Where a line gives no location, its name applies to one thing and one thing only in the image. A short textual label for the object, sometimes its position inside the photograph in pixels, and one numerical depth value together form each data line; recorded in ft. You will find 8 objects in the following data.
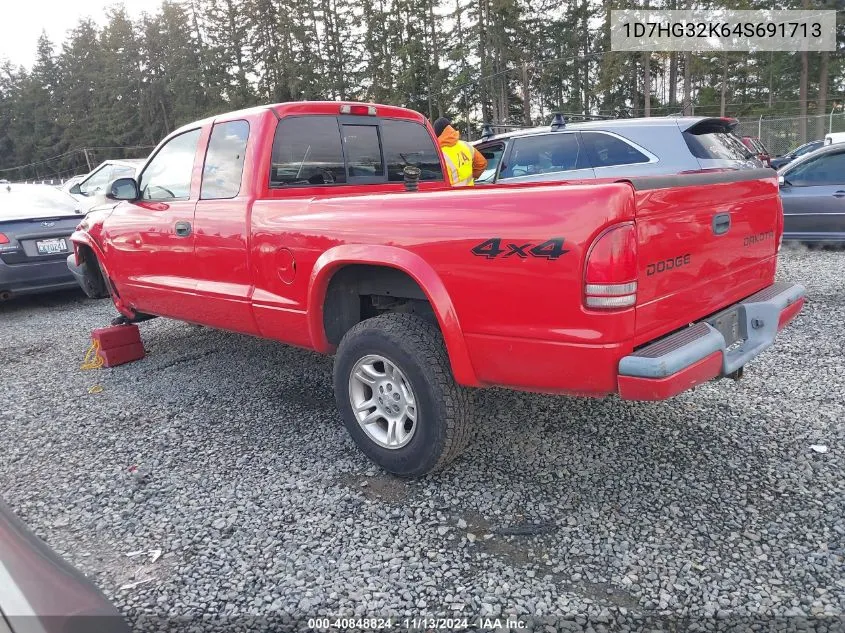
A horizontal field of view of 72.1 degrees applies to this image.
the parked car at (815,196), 24.95
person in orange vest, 21.31
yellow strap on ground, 16.55
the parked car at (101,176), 35.10
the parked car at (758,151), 27.12
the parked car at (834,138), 46.89
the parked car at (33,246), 22.27
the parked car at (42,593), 3.59
